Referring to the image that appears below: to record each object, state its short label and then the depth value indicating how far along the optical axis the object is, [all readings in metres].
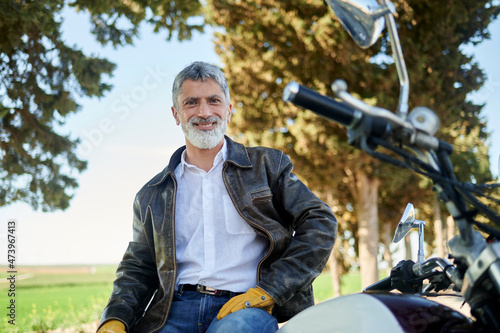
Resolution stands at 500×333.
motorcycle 0.92
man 1.87
